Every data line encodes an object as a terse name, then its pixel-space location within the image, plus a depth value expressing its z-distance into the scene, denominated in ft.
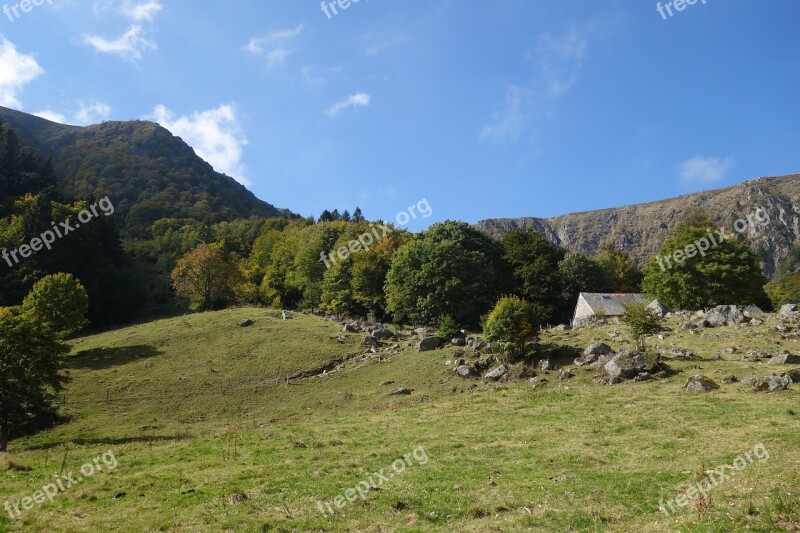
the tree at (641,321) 117.80
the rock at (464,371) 123.95
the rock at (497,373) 119.14
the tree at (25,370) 85.87
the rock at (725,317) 141.49
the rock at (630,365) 104.27
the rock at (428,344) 154.10
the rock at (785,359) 99.33
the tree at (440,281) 191.93
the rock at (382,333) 177.58
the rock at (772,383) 83.87
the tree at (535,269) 219.41
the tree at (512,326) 123.44
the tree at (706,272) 181.06
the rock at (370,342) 166.71
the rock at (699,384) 88.40
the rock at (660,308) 170.62
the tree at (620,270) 297.12
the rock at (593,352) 116.06
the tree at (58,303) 178.70
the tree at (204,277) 247.29
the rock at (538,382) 109.70
